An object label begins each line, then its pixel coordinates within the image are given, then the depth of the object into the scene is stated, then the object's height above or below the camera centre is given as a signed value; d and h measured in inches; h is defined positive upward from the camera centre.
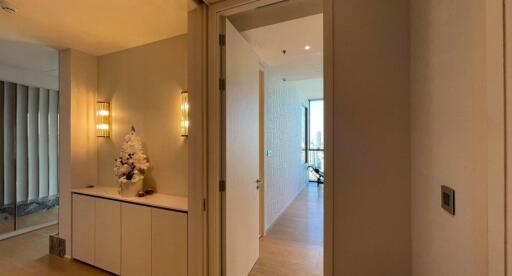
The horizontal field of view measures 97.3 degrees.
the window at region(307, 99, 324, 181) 303.1 +4.9
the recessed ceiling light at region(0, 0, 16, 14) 71.8 +43.1
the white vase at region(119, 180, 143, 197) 93.0 -21.2
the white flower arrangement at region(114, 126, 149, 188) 93.4 -10.5
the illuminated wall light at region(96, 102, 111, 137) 112.8 +9.4
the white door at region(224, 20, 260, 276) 72.6 -6.1
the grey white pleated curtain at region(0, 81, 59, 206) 133.6 -3.2
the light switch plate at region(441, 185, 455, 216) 33.2 -9.3
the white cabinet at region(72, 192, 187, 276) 77.9 -38.3
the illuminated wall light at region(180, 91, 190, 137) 92.3 +9.8
